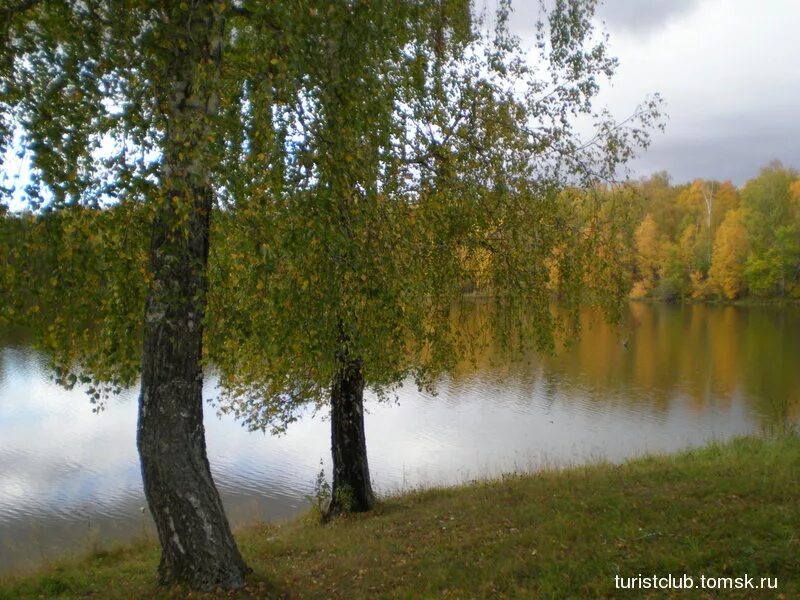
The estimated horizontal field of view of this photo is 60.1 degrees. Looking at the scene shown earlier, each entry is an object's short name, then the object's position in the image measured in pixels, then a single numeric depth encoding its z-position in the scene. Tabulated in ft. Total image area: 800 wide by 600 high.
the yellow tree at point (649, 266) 151.53
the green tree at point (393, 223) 16.35
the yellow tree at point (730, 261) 194.59
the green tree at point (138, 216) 14.58
